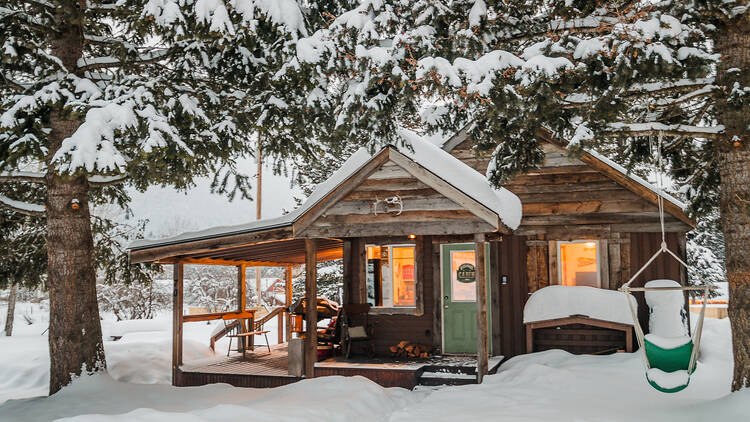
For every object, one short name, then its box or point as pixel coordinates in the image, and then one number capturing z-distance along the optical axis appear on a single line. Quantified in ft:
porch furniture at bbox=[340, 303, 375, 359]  34.42
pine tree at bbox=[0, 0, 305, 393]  25.35
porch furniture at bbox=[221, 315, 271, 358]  37.27
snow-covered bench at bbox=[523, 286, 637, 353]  32.17
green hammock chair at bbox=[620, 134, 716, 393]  19.66
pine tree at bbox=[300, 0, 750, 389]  19.54
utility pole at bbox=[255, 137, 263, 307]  73.13
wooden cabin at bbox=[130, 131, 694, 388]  28.89
